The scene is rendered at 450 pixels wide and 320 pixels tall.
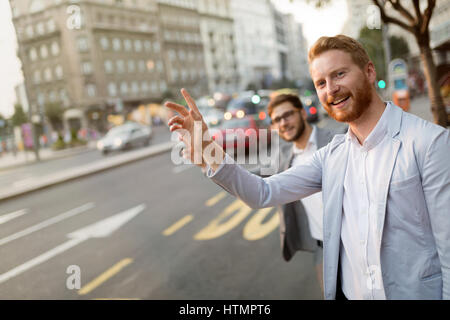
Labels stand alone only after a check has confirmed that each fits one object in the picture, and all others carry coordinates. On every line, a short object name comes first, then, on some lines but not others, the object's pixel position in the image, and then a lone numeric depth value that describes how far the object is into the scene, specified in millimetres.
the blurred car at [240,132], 11348
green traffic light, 7973
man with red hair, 1359
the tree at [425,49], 3449
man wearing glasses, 2943
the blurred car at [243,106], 19452
